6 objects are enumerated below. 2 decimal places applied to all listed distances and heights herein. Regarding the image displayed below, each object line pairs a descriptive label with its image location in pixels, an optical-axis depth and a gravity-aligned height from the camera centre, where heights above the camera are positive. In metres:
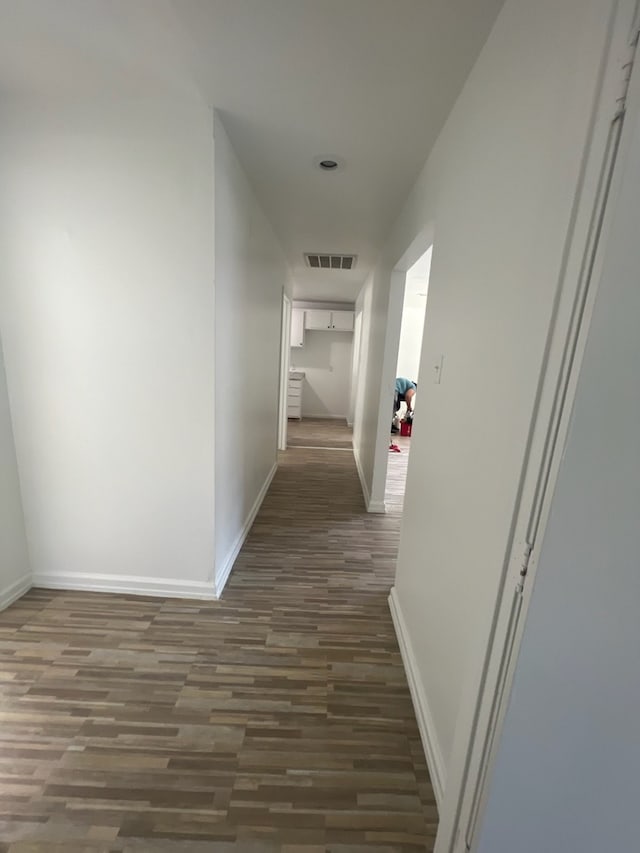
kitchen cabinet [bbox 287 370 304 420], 7.11 -0.79
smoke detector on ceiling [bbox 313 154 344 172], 1.94 +1.01
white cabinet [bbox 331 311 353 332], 7.23 +0.65
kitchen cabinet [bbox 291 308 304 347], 7.22 +0.46
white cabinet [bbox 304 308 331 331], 7.23 +0.66
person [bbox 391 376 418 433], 6.73 -0.63
